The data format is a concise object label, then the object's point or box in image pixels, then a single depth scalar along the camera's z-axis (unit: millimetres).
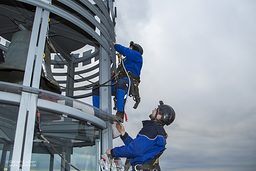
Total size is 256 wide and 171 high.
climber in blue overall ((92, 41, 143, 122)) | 4945
